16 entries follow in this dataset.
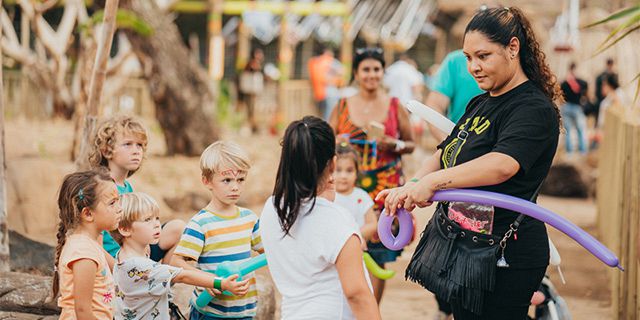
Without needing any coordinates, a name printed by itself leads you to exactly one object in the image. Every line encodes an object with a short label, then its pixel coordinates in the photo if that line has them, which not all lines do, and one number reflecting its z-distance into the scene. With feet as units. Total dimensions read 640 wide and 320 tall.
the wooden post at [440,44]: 80.23
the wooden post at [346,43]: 65.21
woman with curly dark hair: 10.12
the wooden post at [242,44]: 63.91
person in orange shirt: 58.34
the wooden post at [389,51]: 73.46
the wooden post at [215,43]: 59.82
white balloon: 11.76
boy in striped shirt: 12.23
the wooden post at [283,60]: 60.44
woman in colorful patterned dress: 18.05
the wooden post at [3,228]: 16.28
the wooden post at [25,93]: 54.39
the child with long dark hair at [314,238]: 9.48
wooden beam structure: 62.18
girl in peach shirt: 10.90
